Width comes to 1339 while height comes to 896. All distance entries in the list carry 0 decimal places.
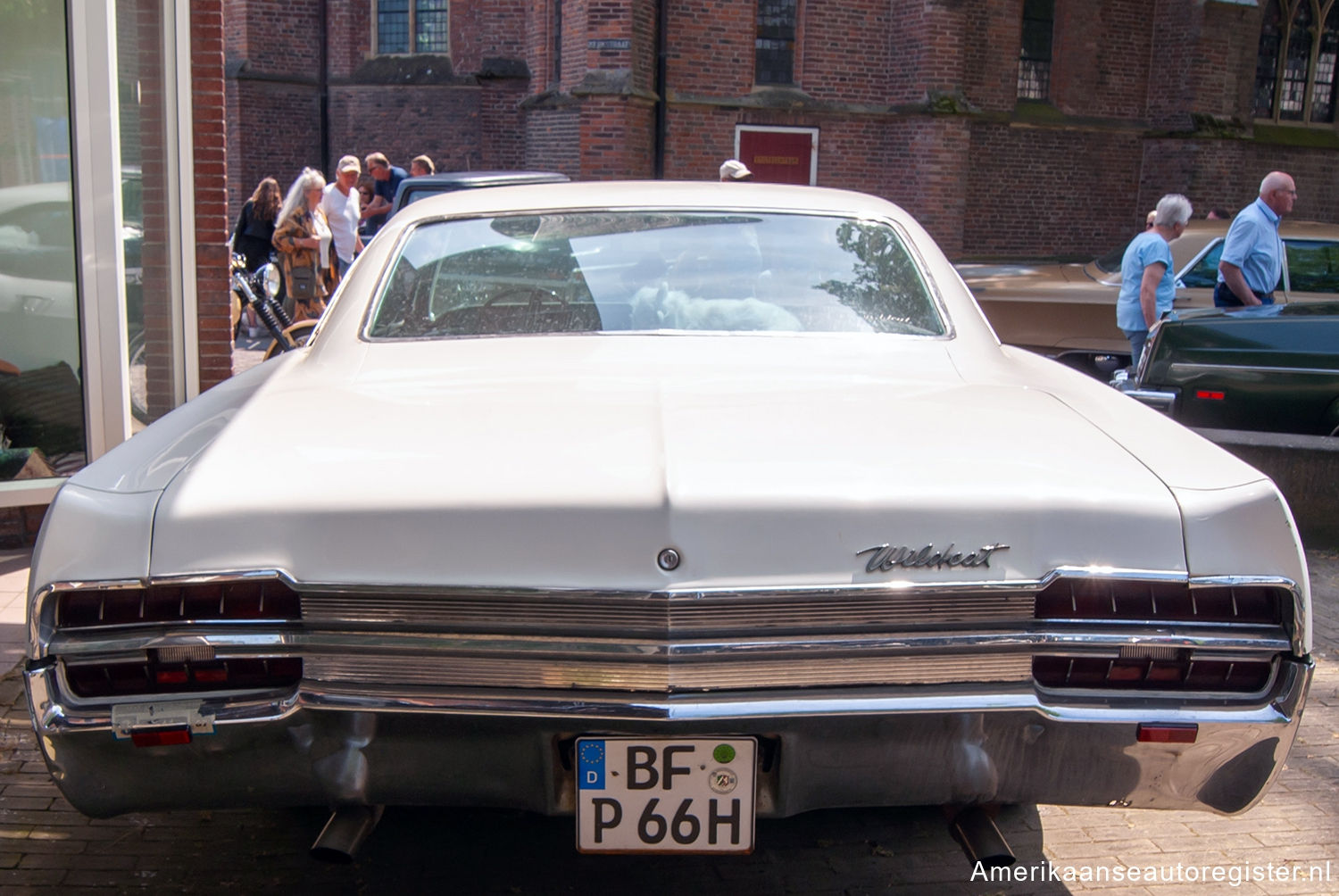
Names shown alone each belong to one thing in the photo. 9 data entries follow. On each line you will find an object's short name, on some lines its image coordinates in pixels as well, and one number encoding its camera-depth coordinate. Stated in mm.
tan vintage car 9633
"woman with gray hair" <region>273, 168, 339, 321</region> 12188
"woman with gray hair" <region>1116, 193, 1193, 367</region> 8188
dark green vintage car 6605
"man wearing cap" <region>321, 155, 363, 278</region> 13367
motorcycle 7367
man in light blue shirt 7941
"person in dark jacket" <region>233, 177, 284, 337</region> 13133
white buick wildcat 2070
